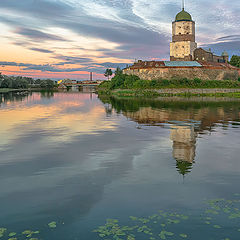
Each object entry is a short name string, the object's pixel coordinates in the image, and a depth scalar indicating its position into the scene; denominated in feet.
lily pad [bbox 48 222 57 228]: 28.53
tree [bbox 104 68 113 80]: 611.88
